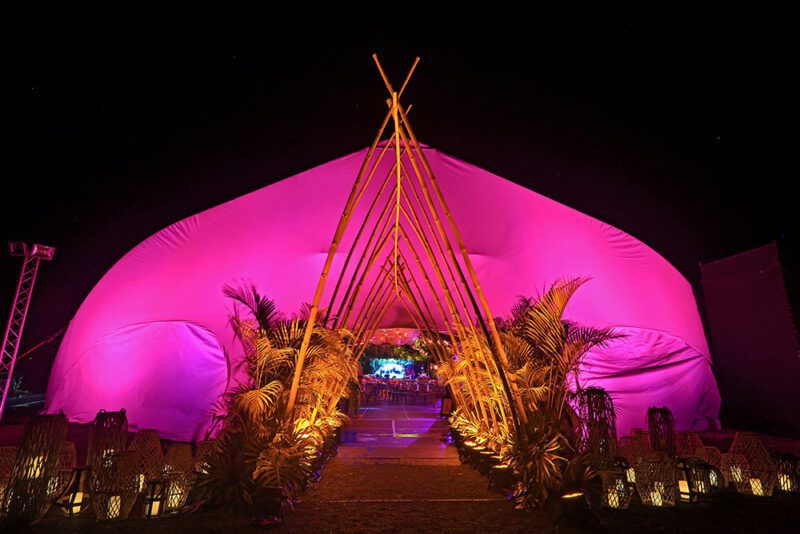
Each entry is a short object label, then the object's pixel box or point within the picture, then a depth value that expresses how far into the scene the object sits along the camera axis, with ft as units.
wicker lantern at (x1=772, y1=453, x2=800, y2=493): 13.83
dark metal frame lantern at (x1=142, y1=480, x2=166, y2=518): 11.16
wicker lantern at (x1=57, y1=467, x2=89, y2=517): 11.01
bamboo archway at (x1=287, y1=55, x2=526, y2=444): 14.07
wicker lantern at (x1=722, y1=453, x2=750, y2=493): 13.91
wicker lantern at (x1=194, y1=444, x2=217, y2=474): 12.55
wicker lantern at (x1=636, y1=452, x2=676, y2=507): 12.84
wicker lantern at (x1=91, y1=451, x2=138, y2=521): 10.75
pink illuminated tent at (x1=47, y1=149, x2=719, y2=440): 26.03
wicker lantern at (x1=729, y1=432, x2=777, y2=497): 13.53
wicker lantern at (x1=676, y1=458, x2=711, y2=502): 13.19
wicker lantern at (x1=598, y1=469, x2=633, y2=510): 12.37
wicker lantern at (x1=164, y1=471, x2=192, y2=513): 11.37
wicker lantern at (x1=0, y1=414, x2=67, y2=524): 9.91
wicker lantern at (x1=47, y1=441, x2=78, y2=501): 10.66
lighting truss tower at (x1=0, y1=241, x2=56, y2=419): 24.49
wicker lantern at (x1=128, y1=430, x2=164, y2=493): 11.74
